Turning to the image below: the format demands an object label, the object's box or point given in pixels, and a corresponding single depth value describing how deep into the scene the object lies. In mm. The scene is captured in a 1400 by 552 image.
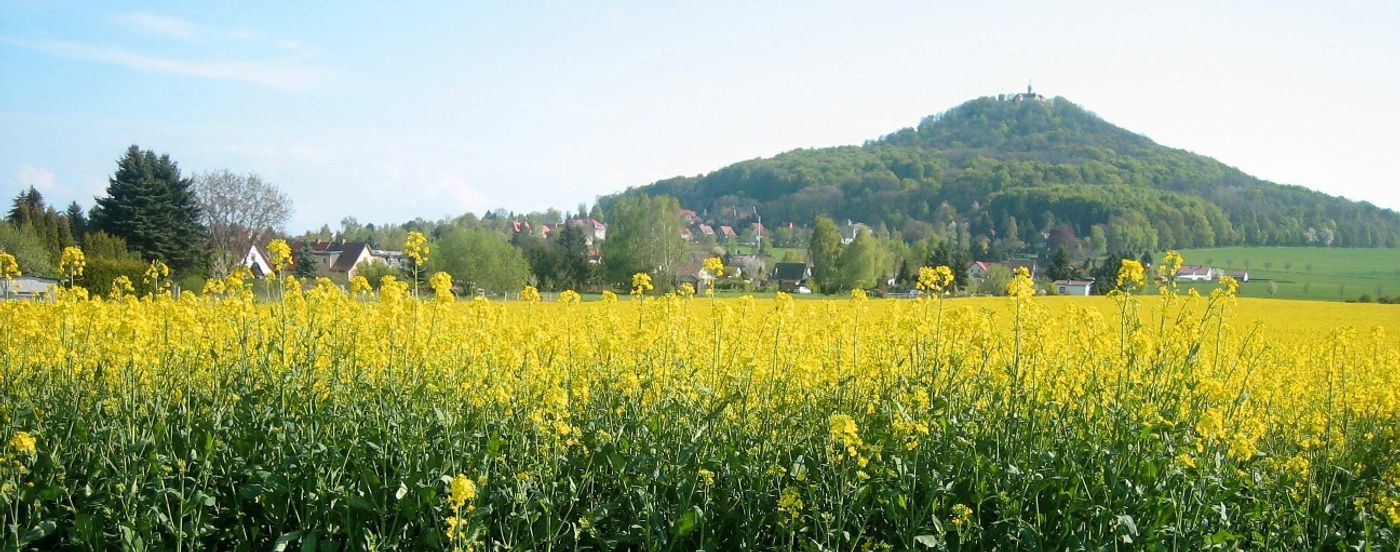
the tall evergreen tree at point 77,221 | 52875
